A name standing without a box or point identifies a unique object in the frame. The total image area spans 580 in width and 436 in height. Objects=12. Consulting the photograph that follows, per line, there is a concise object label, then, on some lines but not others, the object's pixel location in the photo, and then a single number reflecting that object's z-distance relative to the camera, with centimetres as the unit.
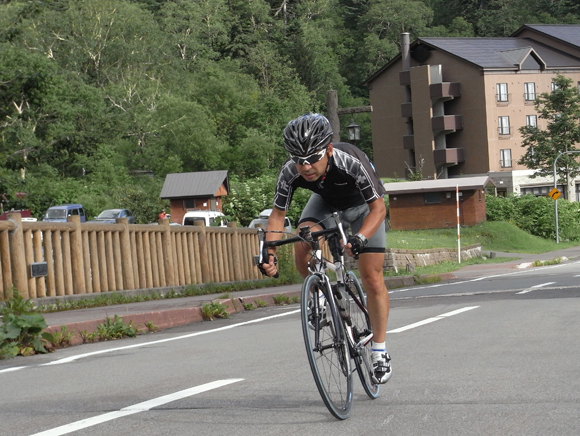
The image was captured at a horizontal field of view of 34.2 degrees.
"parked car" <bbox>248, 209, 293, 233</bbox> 3634
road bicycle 514
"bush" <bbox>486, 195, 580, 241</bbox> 5641
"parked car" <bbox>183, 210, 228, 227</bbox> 4150
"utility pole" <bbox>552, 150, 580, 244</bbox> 5226
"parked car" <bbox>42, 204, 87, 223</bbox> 4962
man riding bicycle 541
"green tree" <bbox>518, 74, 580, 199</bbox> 6575
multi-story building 7606
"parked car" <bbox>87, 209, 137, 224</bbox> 4841
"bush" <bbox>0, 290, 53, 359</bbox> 941
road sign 5147
